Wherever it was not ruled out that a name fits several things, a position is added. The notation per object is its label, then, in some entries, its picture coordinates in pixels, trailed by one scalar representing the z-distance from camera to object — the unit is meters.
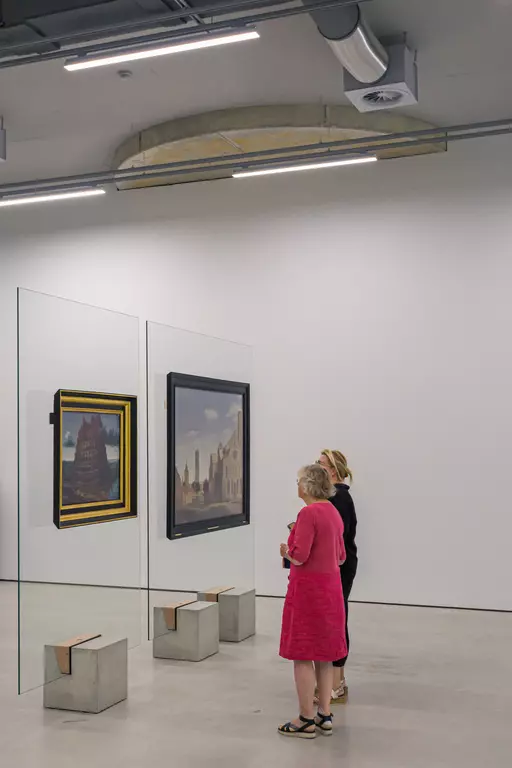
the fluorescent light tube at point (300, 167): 8.36
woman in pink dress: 4.86
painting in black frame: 6.77
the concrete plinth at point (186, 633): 6.65
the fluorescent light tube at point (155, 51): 5.75
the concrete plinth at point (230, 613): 7.34
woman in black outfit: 5.62
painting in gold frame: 5.54
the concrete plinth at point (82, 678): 5.39
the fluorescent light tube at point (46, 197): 9.27
